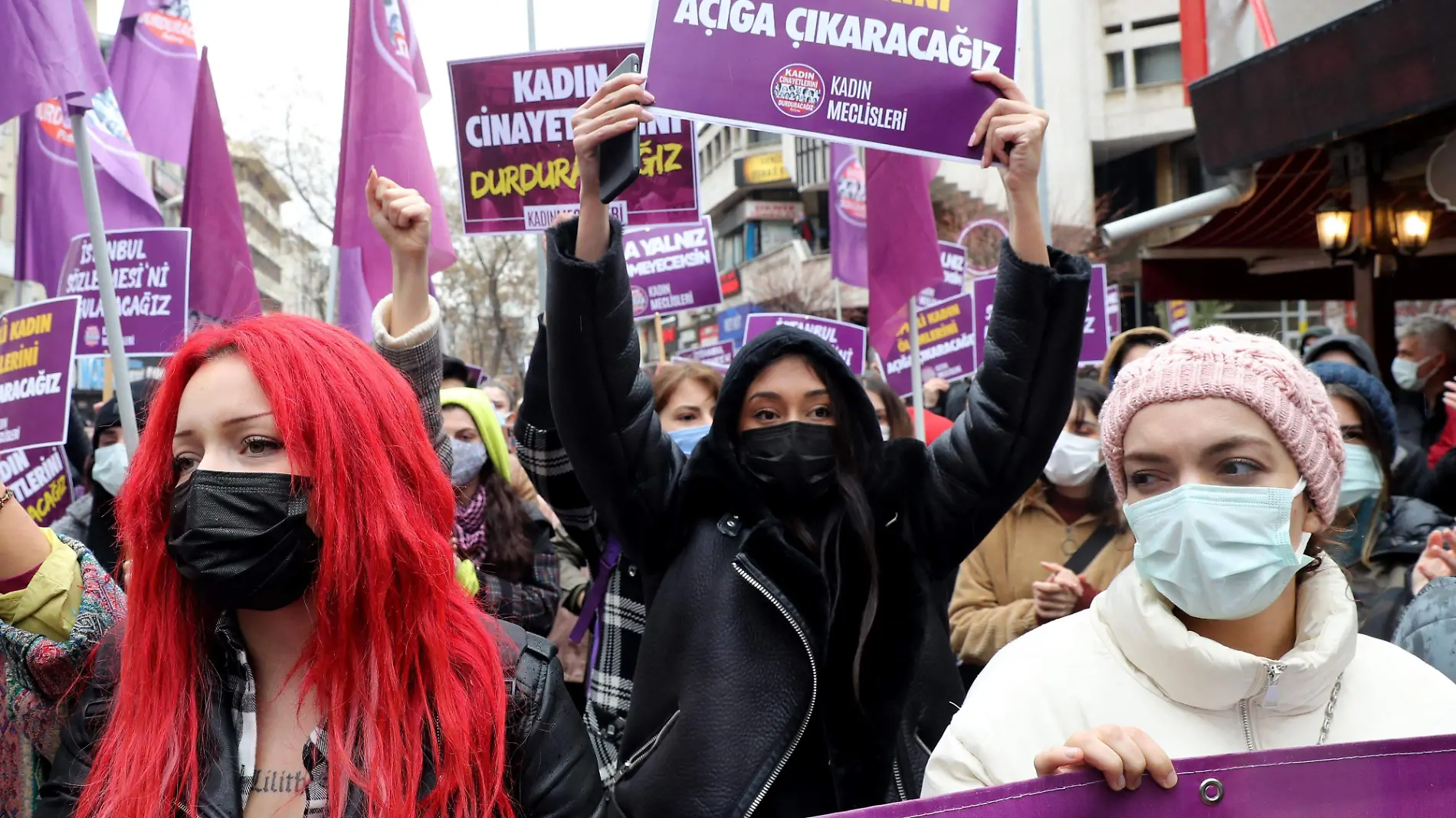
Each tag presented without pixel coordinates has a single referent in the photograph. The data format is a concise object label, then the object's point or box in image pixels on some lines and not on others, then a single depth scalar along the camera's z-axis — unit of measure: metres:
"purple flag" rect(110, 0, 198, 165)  7.08
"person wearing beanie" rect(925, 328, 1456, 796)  1.96
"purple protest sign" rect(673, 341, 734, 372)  11.41
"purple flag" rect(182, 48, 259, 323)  6.68
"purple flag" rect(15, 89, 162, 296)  6.59
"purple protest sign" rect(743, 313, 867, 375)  7.93
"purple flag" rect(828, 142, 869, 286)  10.11
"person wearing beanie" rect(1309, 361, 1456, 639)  3.87
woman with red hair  1.82
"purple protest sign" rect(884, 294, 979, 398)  8.55
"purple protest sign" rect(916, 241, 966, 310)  10.72
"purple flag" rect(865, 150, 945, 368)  6.10
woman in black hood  2.64
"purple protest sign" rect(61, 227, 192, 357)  6.25
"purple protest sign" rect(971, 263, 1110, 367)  8.98
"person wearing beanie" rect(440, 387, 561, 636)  4.38
